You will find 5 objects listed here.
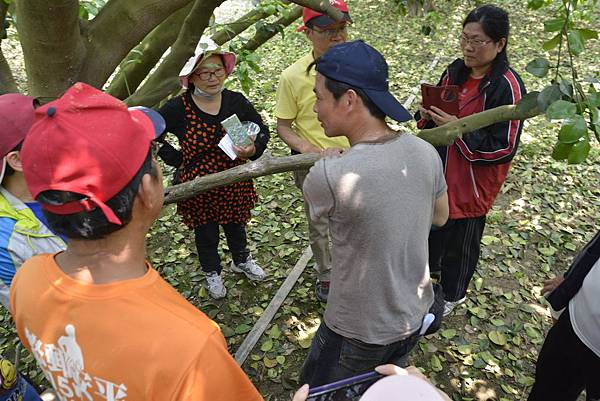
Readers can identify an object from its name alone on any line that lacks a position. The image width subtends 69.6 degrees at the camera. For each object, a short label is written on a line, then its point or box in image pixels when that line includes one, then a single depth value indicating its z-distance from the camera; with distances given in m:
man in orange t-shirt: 1.07
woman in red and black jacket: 2.69
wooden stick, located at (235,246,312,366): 3.24
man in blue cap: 1.64
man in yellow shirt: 2.96
